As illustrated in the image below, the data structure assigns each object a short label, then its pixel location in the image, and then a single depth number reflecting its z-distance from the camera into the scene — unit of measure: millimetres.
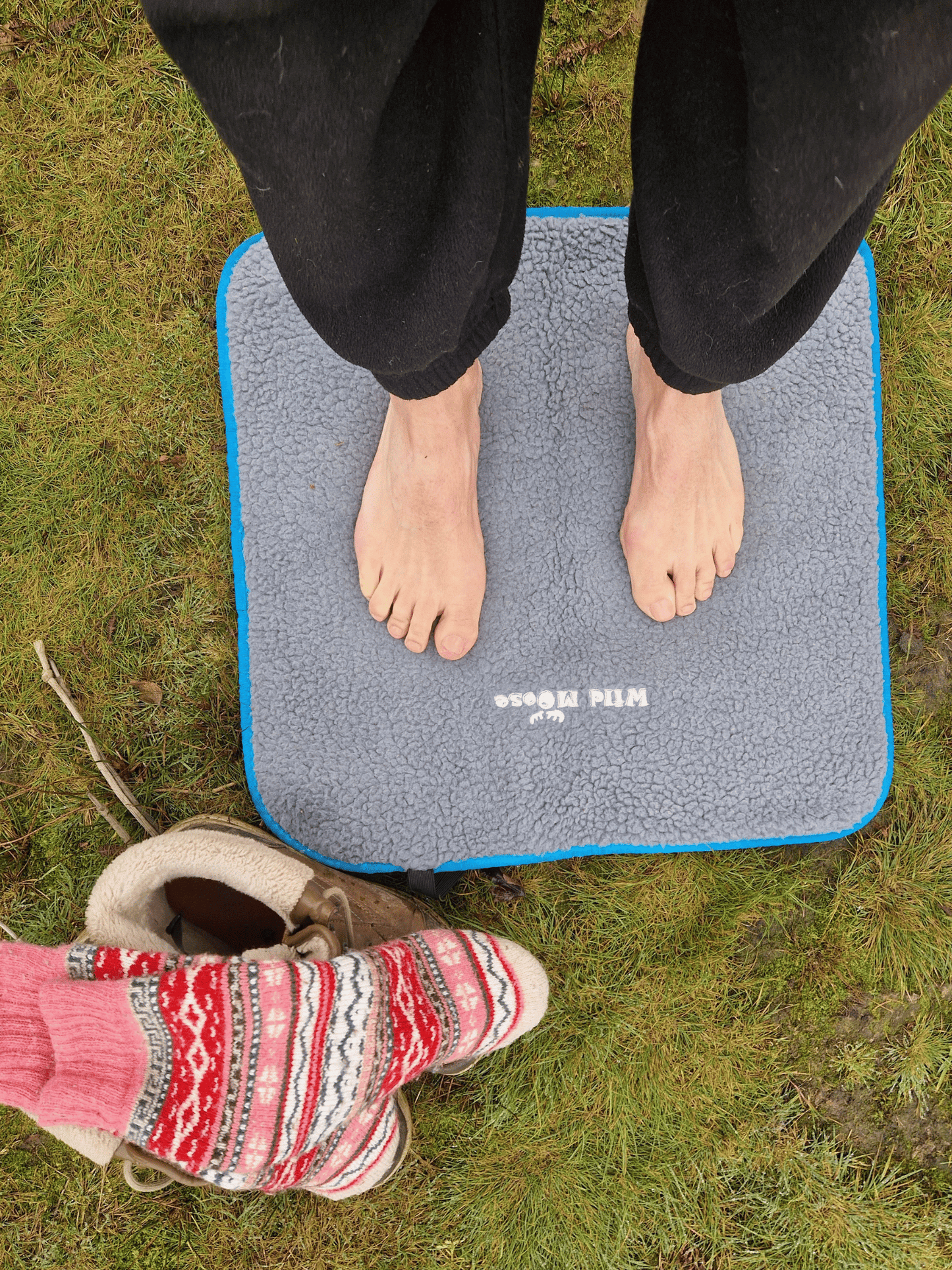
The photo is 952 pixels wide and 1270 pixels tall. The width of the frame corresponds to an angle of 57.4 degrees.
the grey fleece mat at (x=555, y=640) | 977
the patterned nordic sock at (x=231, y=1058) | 765
